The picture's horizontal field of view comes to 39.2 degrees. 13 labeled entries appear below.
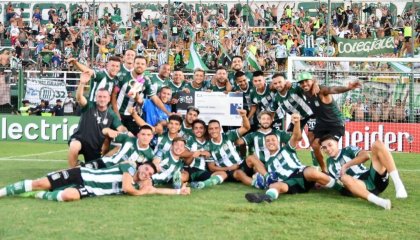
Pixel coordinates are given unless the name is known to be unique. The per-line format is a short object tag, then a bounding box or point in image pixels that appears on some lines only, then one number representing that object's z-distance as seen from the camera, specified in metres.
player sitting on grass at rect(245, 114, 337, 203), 6.85
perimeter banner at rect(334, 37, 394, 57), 16.09
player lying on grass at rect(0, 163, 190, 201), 6.75
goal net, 14.05
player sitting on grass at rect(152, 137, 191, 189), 7.77
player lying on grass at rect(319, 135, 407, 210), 6.65
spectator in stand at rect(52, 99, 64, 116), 16.33
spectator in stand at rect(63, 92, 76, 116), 16.38
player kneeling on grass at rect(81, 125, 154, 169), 7.52
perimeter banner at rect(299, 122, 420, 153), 14.04
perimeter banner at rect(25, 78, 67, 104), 16.70
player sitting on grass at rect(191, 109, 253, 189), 8.46
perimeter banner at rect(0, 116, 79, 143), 16.03
